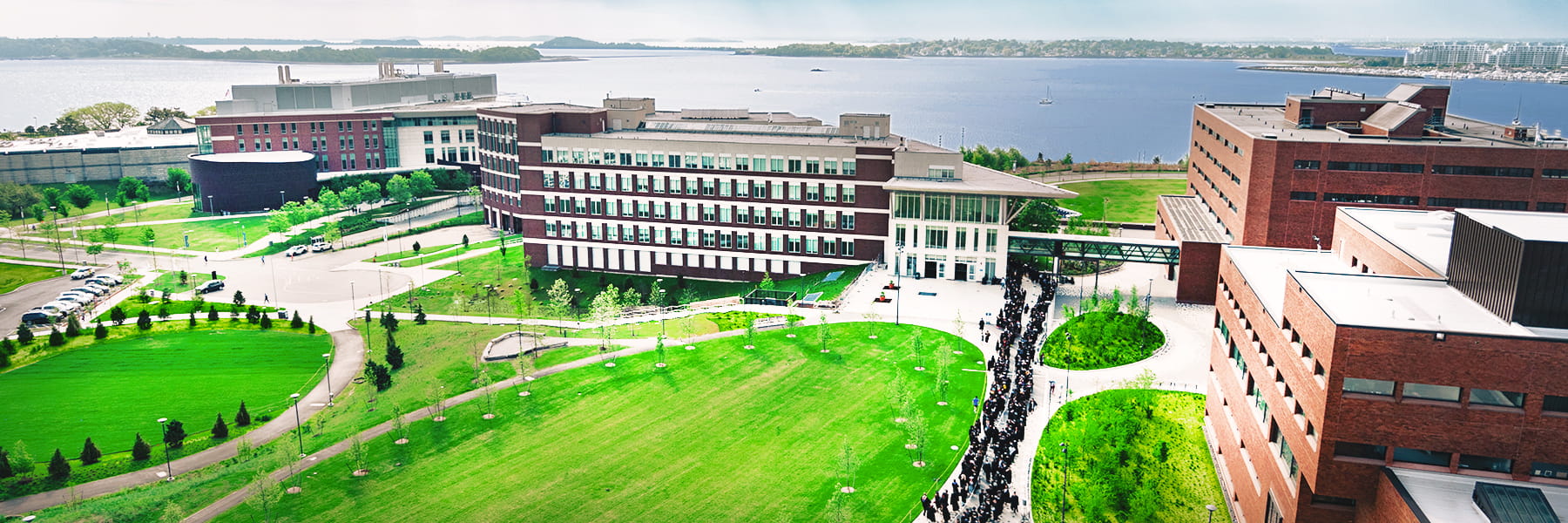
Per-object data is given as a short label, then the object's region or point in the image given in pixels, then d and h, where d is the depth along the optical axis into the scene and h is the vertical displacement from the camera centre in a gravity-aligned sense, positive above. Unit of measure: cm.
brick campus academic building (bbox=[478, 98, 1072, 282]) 7438 -987
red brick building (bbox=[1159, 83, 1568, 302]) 6084 -594
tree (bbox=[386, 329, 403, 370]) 6002 -1682
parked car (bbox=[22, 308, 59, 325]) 7200 -1745
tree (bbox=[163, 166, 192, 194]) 12356 -1343
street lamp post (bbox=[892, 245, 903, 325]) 6661 -1501
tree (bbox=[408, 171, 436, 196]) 11688 -1308
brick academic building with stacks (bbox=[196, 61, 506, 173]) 12200 -708
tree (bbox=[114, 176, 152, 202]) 11940 -1408
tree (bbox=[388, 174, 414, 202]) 11481 -1345
